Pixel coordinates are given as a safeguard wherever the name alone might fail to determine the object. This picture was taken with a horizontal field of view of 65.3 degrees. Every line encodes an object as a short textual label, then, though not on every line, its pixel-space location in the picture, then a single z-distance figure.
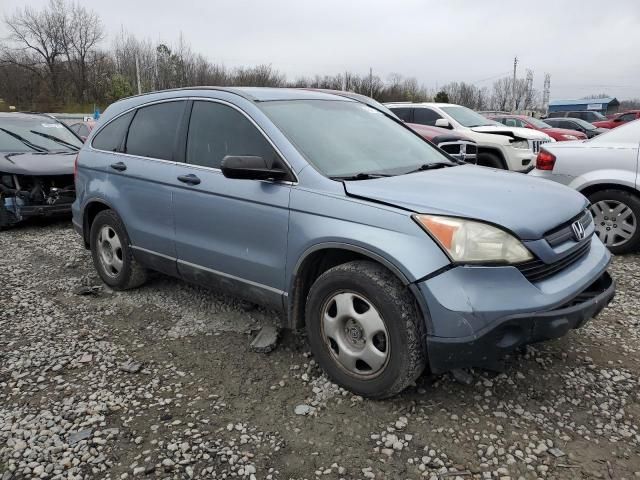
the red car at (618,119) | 24.31
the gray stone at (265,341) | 3.49
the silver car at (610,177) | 5.43
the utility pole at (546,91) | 95.50
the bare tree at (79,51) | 50.25
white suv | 9.41
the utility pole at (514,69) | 72.62
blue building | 61.12
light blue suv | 2.49
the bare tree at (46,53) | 50.03
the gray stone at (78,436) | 2.61
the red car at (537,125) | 14.98
